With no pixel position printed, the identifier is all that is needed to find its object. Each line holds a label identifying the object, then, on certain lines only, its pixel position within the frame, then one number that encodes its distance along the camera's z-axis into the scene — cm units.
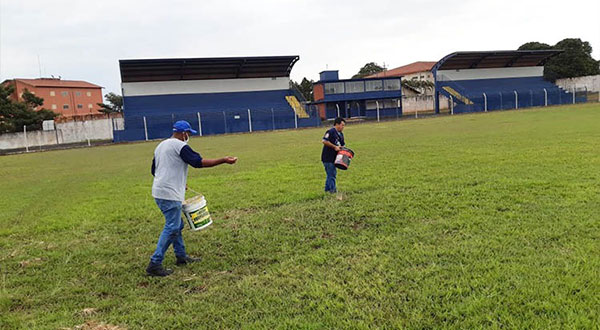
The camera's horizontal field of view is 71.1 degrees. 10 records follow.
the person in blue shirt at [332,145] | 803
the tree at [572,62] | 6328
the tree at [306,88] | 7244
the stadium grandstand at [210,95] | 3884
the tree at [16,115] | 3927
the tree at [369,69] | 9081
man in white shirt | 473
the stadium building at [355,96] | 4944
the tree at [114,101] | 7263
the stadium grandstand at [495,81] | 4903
